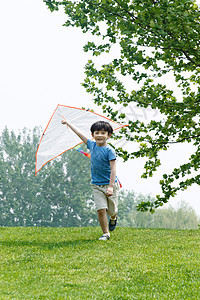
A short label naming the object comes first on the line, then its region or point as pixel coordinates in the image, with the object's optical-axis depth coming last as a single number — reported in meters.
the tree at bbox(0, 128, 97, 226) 43.12
